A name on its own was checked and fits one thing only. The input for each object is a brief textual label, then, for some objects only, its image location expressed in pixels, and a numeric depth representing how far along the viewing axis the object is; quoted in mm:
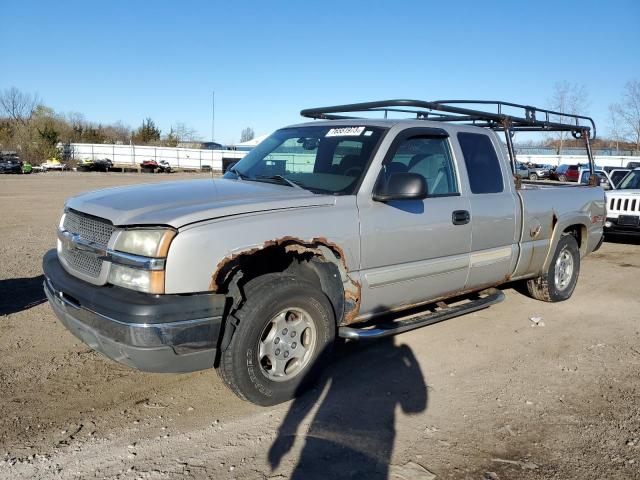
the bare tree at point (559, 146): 51031
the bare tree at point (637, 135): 46019
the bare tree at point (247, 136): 144712
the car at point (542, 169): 38219
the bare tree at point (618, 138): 47406
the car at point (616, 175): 12831
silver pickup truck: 3170
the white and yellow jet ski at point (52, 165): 48656
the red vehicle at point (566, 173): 34188
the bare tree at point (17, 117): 69188
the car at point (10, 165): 41625
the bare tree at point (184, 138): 95681
